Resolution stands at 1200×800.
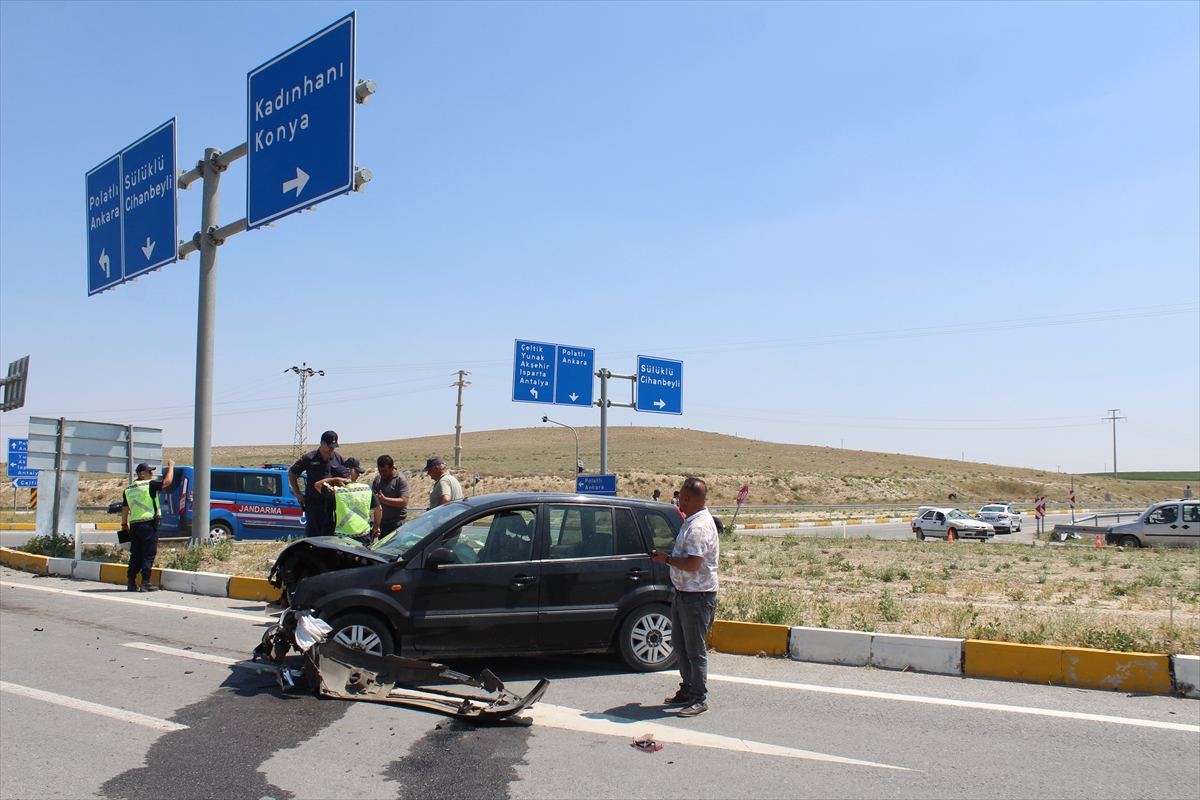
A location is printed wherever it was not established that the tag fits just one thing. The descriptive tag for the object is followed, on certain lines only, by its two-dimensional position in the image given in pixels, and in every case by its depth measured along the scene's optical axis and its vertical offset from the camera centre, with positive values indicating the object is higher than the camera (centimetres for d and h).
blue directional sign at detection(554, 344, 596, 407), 2502 +252
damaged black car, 666 -98
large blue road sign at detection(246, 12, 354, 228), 1206 +488
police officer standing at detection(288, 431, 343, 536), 1028 -21
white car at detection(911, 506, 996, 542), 3425 -238
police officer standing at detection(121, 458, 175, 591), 1205 -91
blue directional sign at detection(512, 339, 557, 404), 2458 +257
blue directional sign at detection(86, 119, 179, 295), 1561 +461
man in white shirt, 599 -88
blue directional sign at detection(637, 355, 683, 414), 2630 +240
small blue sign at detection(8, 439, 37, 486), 3756 -28
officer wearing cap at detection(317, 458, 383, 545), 981 -57
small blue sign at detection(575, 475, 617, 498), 2197 -56
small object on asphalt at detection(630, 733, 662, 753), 523 -173
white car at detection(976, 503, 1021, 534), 3991 -239
